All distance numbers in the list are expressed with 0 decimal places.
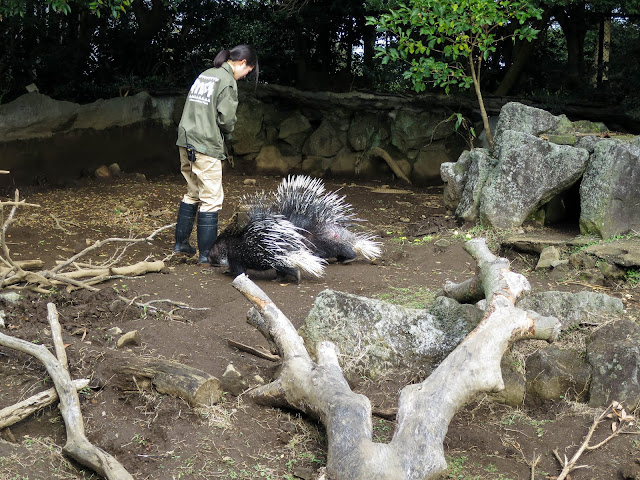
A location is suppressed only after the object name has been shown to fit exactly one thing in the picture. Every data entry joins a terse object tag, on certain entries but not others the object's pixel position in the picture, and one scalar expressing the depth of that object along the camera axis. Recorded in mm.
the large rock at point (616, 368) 3314
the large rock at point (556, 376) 3453
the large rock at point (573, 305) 3947
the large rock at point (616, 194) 5934
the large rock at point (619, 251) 5203
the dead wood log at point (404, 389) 2564
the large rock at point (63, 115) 8898
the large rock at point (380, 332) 3713
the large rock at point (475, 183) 6844
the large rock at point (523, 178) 6363
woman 5828
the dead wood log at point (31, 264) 5035
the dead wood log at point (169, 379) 3143
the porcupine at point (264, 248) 5520
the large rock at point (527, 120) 7102
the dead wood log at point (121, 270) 4854
